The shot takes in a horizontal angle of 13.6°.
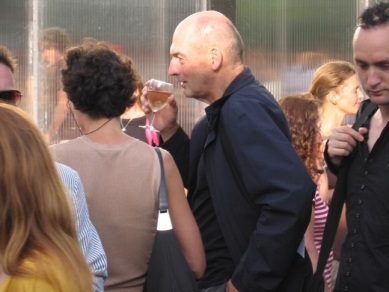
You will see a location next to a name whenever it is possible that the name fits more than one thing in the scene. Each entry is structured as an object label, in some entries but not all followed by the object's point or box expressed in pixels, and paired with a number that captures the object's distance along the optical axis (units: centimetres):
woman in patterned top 940
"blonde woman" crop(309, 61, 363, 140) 1151
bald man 679
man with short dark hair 592
